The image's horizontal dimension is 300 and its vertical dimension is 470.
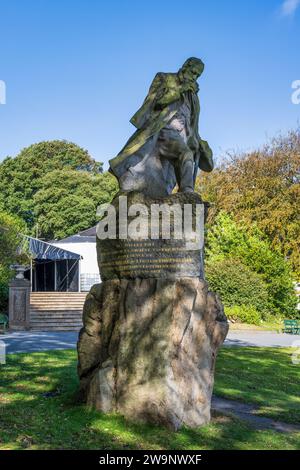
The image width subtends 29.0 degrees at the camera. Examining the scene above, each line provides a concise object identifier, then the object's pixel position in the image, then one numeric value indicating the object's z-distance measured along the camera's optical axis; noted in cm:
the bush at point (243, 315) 2752
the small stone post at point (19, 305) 2258
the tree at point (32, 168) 5581
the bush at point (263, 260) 3073
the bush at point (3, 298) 2466
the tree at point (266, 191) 3316
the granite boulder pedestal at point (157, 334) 625
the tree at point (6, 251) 2416
